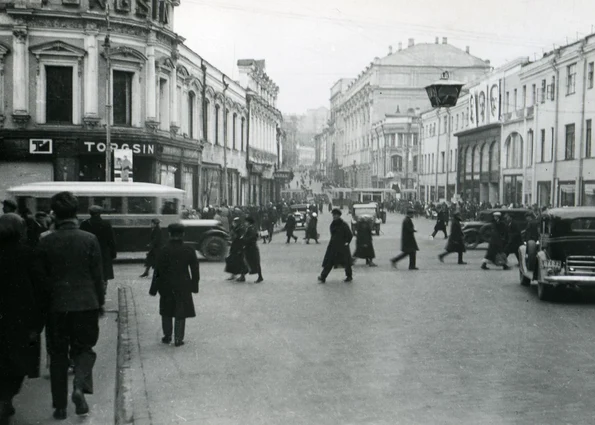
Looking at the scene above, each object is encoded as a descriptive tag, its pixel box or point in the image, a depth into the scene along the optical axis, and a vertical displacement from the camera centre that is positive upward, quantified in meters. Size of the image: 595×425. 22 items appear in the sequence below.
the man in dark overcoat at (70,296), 6.26 -0.97
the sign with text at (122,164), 27.53 +0.81
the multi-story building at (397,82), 94.31 +14.68
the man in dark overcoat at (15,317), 5.62 -1.05
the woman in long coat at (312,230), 30.88 -1.84
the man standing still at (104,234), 11.87 -0.81
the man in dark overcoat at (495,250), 19.38 -1.64
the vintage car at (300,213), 41.84 -1.51
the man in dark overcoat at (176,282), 9.47 -1.28
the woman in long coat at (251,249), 16.45 -1.44
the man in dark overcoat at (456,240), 20.94 -1.51
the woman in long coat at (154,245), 16.48 -1.37
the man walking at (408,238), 19.24 -1.33
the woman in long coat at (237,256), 16.58 -1.61
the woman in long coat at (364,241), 20.64 -1.52
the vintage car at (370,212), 38.16 -1.33
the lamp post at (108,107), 25.75 +2.80
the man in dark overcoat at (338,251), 16.30 -1.44
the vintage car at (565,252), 13.16 -1.17
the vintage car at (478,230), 28.33 -1.61
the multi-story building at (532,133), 37.50 +3.71
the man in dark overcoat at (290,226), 32.03 -1.73
